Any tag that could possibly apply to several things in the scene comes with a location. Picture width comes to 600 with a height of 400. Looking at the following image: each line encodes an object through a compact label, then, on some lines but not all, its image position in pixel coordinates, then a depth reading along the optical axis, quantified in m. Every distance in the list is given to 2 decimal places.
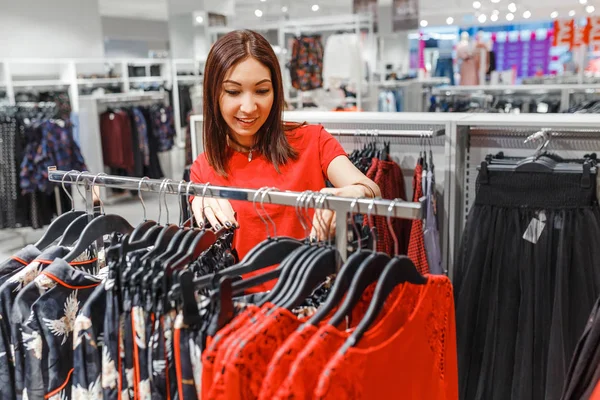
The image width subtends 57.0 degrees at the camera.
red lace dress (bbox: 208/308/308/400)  0.86
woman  1.44
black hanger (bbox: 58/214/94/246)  1.36
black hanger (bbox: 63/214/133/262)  1.25
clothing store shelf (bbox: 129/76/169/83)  7.45
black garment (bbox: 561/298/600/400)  1.04
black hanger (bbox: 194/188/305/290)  1.09
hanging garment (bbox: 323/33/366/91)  5.34
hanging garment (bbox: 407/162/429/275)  2.13
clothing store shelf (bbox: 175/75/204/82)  7.50
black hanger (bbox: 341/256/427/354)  0.94
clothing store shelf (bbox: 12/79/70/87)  5.68
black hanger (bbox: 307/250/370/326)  0.97
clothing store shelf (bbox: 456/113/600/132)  1.96
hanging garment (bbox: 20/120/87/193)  4.47
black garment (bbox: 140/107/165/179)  6.50
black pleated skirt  1.80
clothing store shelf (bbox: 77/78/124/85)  6.71
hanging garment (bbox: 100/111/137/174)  6.16
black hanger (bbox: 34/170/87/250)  1.40
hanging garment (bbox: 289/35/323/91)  5.57
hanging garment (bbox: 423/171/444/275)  2.12
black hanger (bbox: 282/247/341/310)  1.00
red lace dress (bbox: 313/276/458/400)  0.89
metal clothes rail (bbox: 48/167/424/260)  1.04
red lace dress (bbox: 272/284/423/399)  0.85
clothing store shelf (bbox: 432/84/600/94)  4.54
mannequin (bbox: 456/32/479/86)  6.36
